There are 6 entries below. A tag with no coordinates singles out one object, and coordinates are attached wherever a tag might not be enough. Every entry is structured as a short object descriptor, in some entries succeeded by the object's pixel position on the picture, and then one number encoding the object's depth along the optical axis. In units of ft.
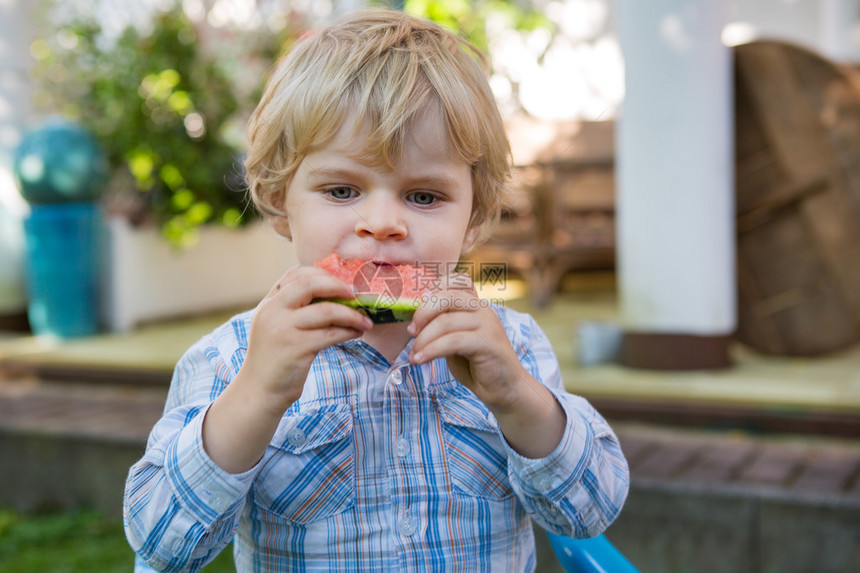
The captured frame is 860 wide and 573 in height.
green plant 19.56
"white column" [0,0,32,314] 19.08
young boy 3.94
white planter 19.07
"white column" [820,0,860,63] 22.38
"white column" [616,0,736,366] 11.90
